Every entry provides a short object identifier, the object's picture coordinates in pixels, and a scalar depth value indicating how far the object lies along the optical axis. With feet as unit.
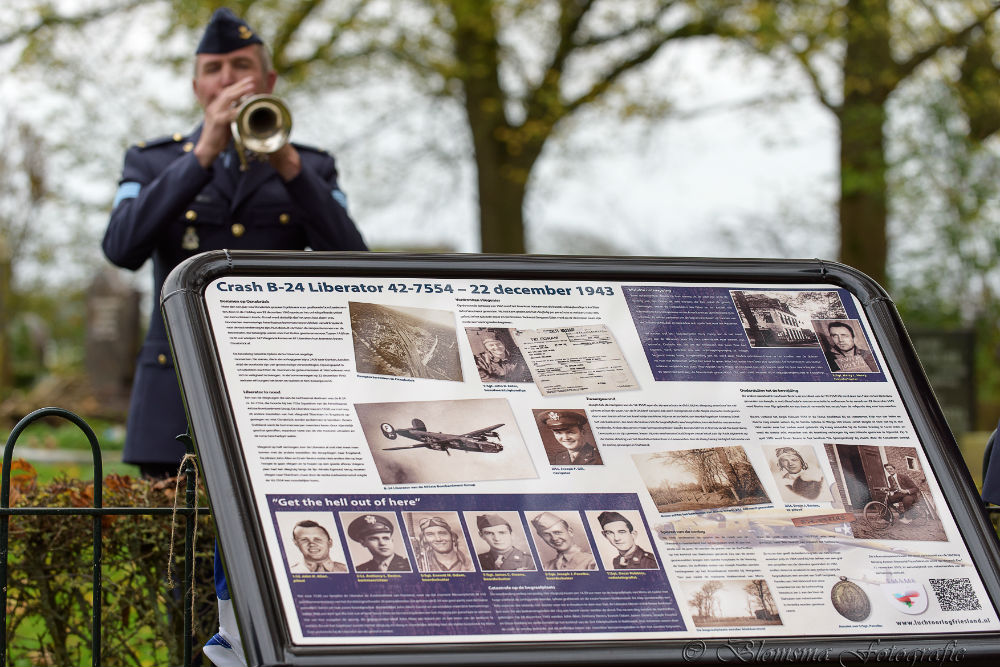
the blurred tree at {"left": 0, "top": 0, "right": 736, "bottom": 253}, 44.27
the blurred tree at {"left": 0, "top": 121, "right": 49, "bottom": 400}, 87.30
